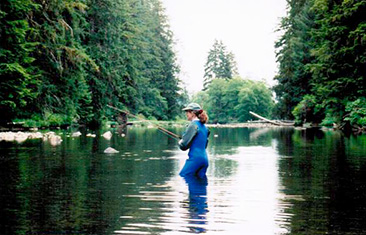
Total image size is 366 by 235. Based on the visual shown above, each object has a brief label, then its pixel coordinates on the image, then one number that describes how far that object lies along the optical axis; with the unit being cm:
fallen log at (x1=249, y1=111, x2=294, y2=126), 6216
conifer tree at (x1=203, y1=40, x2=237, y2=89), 12719
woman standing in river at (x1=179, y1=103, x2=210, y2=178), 1124
